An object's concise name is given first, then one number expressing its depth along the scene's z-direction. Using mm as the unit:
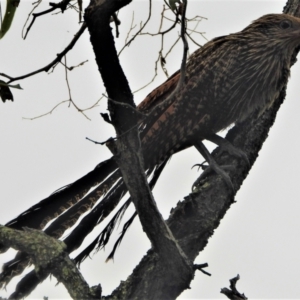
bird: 7504
